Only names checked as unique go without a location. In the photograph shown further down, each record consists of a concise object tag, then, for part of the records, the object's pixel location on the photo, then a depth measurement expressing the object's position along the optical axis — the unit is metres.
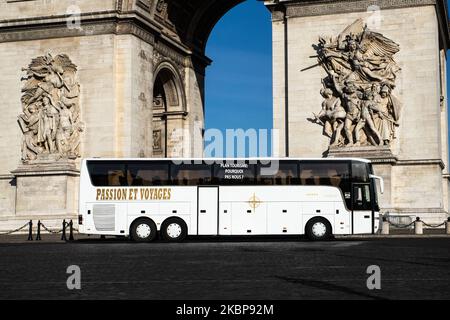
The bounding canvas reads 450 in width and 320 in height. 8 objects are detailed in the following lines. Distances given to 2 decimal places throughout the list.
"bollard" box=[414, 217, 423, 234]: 30.84
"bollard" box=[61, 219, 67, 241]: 31.40
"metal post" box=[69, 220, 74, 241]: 31.39
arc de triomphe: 32.84
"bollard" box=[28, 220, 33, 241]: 31.44
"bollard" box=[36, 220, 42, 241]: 31.90
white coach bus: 28.53
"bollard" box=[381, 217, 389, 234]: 31.67
